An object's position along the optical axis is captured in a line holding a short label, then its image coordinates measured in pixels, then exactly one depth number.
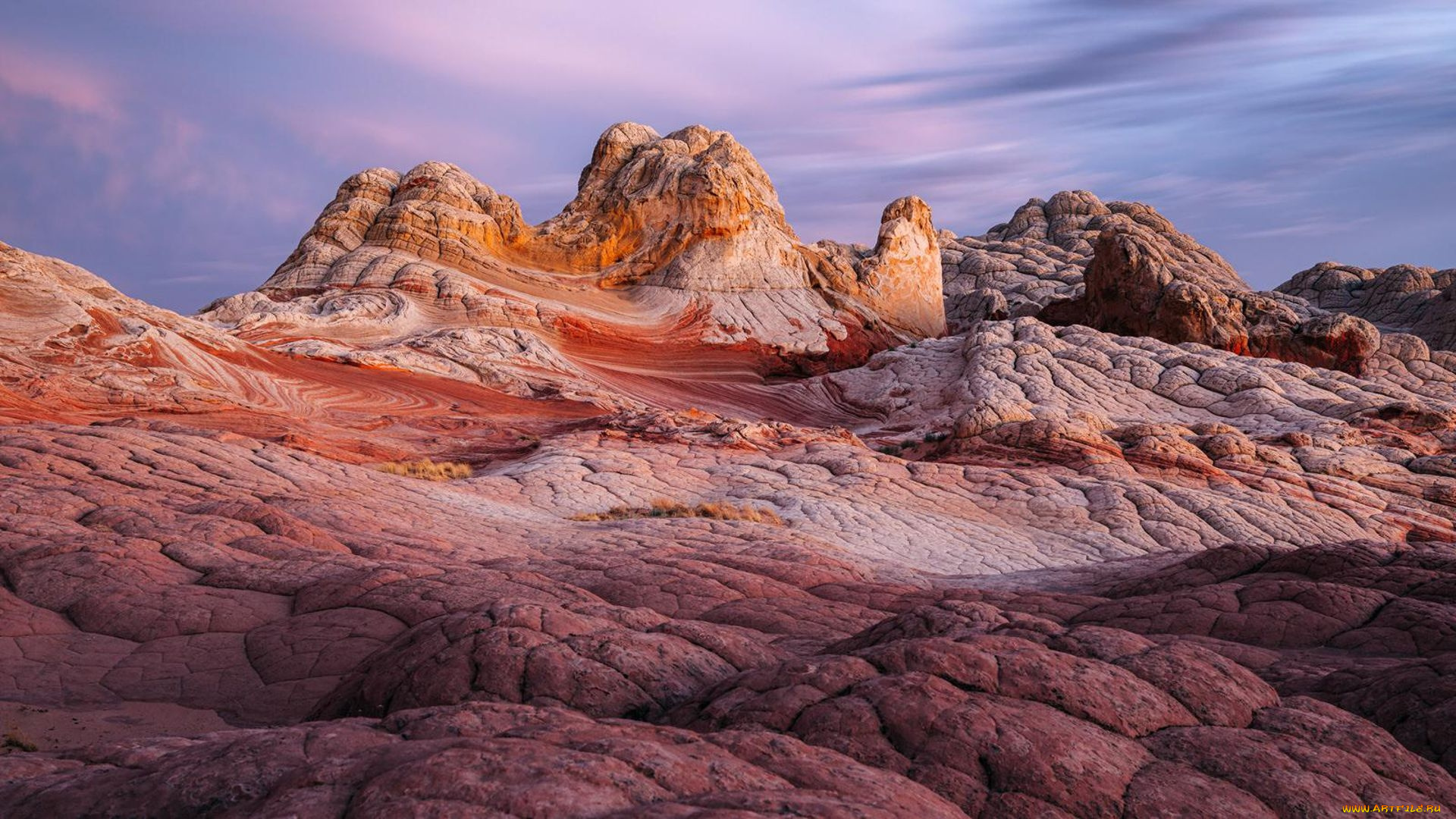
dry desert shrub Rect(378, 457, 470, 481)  20.75
